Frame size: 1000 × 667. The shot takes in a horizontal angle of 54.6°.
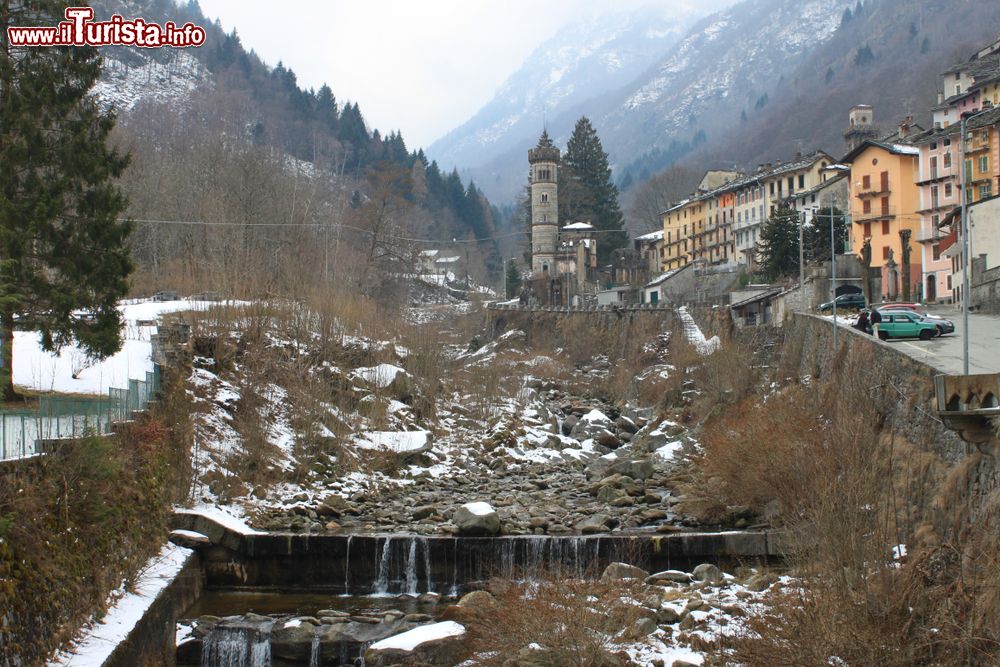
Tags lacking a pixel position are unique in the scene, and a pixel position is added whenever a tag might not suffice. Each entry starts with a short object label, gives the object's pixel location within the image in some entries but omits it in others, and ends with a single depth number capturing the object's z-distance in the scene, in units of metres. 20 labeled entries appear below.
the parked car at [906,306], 45.99
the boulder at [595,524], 29.55
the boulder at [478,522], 27.77
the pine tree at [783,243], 74.94
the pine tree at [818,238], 74.12
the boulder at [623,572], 23.78
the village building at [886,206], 71.81
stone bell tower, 120.31
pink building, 65.12
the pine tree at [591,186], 121.43
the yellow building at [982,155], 62.81
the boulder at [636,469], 38.88
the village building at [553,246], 112.75
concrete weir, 26.48
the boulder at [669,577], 23.88
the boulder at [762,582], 21.69
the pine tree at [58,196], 25.38
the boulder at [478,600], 21.55
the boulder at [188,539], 26.32
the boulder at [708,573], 23.60
